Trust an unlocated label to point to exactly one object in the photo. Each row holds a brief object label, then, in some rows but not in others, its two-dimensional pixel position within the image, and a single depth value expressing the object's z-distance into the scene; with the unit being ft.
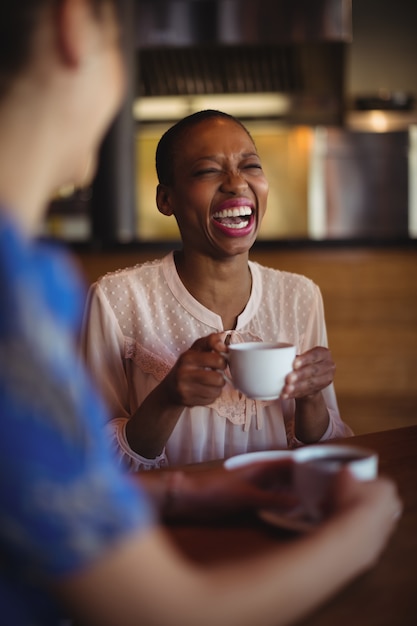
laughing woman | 5.44
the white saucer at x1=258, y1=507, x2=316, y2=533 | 2.99
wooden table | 2.48
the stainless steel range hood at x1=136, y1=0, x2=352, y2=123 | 18.71
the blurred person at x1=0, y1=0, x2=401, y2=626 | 1.85
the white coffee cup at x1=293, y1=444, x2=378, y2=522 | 2.88
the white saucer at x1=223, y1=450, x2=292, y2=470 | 3.51
